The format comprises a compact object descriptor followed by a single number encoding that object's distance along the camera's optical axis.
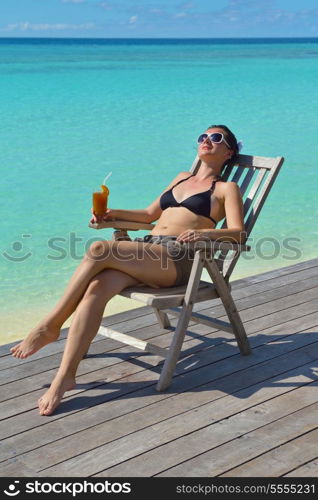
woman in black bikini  3.21
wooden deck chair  3.33
